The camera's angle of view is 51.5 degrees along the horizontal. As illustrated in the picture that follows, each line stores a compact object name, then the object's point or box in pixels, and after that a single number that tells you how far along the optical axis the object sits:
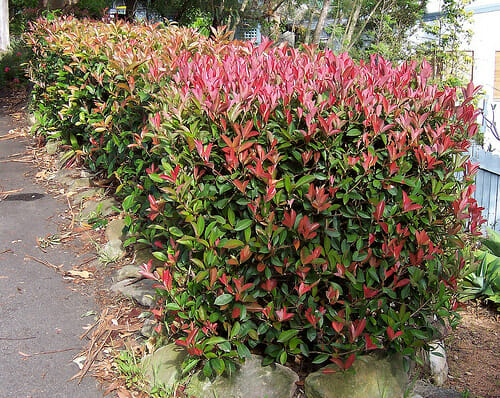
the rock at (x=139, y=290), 3.52
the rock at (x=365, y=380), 2.64
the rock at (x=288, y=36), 17.11
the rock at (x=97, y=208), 4.84
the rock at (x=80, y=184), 5.53
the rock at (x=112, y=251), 4.16
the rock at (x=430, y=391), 2.83
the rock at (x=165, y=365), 2.78
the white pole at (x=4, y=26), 12.32
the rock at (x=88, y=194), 5.23
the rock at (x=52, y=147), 6.65
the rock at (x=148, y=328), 3.19
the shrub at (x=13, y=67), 10.53
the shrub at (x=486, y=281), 3.80
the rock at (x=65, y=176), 5.76
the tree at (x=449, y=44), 12.02
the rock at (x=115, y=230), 4.39
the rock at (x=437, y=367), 2.99
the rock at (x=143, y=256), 3.99
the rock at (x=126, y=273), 3.88
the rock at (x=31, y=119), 7.94
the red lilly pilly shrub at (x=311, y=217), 2.59
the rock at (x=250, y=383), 2.67
